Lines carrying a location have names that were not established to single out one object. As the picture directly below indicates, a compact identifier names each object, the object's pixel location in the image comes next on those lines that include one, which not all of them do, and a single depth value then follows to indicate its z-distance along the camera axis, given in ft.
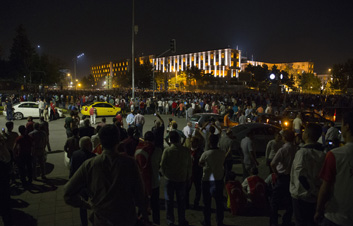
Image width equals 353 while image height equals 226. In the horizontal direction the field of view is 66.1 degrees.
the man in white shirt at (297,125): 39.06
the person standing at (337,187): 8.60
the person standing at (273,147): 21.04
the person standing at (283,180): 15.49
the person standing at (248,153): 21.99
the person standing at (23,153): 21.99
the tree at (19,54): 230.48
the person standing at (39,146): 23.98
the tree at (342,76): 202.90
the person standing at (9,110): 63.05
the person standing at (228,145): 22.06
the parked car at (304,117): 47.73
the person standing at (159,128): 25.80
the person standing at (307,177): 11.69
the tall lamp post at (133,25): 78.31
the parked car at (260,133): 33.86
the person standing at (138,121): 40.40
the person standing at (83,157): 15.16
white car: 68.18
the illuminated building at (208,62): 361.10
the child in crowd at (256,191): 18.43
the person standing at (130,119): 41.65
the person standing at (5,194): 14.94
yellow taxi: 76.94
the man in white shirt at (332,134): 30.18
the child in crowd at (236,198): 18.15
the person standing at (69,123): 31.41
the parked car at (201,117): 41.91
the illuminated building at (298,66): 440.04
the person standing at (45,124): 32.13
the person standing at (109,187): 8.00
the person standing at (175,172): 15.35
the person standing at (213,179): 15.90
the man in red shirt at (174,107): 81.49
